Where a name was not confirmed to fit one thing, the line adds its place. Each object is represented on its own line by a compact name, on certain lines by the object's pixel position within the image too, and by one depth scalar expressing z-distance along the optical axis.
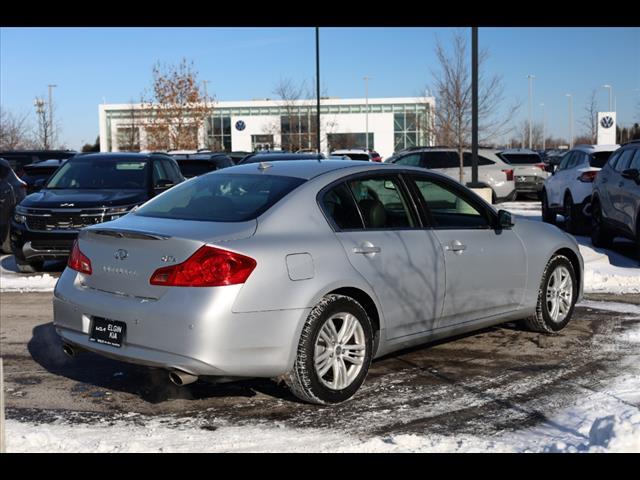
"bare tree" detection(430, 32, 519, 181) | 28.02
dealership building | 65.94
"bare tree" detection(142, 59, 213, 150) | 48.09
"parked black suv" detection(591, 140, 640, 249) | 11.62
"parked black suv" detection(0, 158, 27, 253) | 13.48
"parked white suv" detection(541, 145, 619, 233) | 15.28
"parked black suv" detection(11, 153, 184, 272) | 11.13
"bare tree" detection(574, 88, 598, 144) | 49.21
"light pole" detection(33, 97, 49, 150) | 47.97
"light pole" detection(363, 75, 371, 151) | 70.29
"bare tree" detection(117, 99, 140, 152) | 58.33
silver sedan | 5.00
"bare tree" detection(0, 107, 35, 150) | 42.63
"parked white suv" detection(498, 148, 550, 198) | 25.55
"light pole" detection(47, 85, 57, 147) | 50.76
